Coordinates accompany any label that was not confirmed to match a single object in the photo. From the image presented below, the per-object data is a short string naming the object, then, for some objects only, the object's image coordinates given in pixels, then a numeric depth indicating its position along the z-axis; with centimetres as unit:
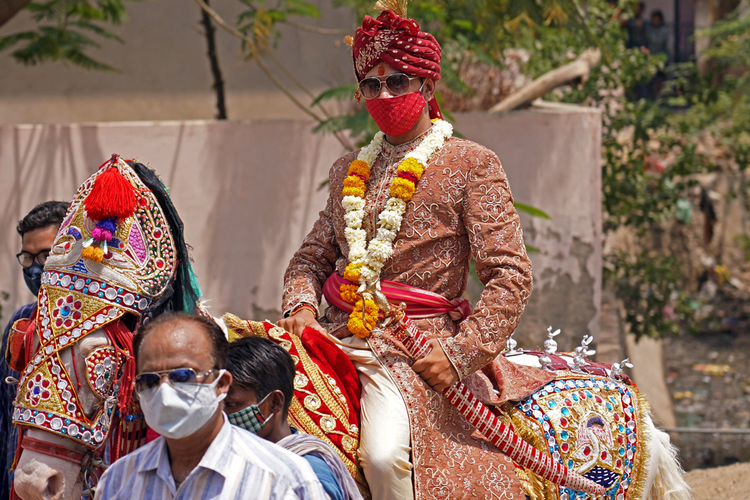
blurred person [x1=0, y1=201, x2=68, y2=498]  608
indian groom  545
